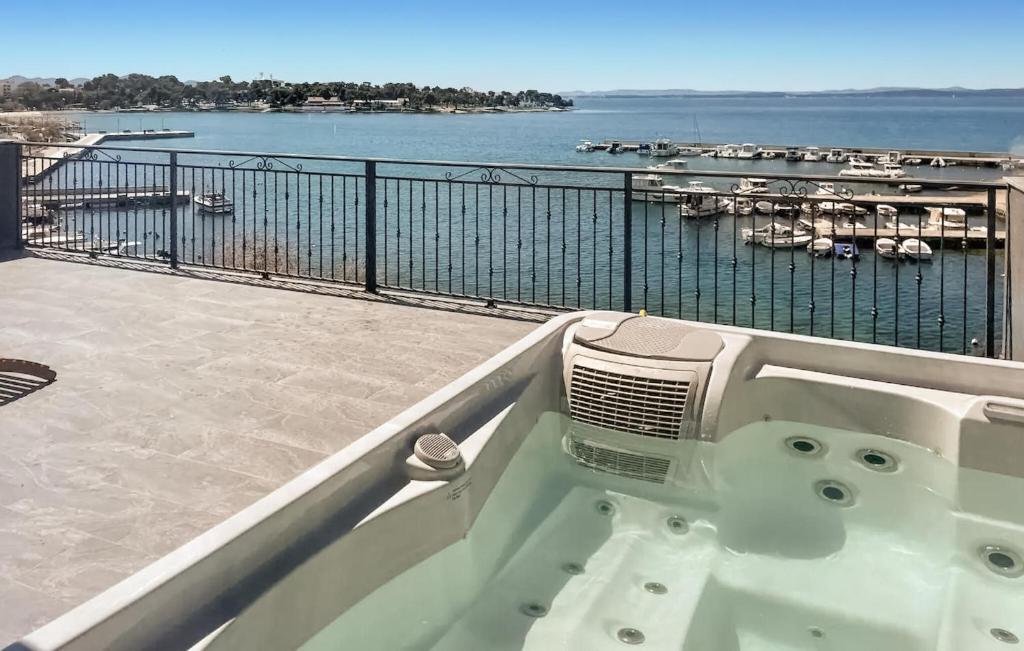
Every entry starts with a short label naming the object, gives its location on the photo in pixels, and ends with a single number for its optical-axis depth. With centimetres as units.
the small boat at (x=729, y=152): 5315
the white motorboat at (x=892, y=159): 4443
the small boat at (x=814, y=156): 4981
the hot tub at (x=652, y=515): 199
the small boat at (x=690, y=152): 5524
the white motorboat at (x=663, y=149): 5300
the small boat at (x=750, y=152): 5156
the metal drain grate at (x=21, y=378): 370
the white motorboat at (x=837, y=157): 4875
